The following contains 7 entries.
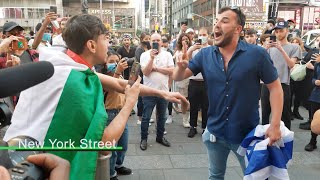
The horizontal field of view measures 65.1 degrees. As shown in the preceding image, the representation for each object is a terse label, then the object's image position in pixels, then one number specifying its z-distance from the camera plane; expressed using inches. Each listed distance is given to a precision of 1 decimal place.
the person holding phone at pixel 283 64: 162.9
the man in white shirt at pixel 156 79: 159.0
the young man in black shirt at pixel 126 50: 245.7
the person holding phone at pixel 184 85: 200.9
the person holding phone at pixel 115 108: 116.5
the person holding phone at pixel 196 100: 181.9
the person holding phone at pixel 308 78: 219.9
